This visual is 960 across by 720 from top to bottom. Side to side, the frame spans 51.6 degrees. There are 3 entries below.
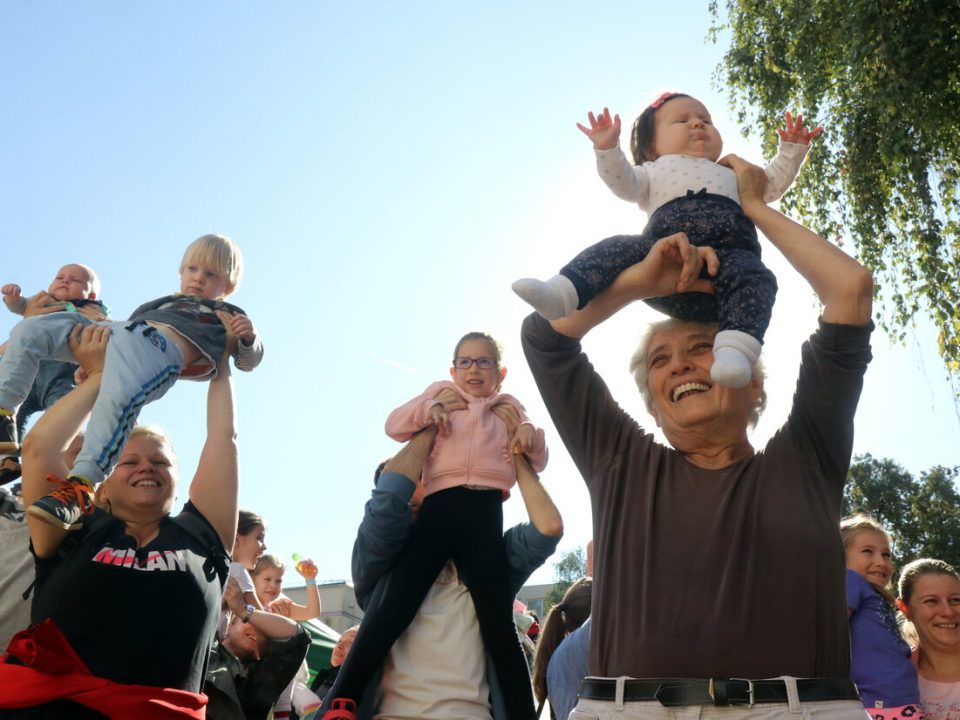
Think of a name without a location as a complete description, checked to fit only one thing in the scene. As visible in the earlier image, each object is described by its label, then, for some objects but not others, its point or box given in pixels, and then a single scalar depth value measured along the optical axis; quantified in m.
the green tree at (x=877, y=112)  7.61
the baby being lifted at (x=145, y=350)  3.36
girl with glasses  3.42
